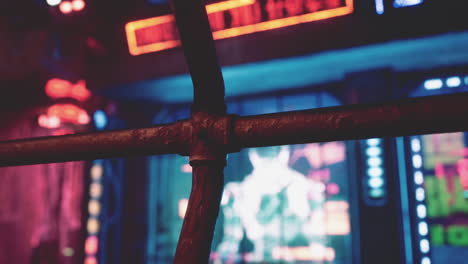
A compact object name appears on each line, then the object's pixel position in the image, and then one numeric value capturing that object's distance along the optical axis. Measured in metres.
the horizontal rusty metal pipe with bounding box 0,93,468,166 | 0.48
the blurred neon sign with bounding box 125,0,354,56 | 4.61
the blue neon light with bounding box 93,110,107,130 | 6.14
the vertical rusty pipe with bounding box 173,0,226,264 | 0.52
